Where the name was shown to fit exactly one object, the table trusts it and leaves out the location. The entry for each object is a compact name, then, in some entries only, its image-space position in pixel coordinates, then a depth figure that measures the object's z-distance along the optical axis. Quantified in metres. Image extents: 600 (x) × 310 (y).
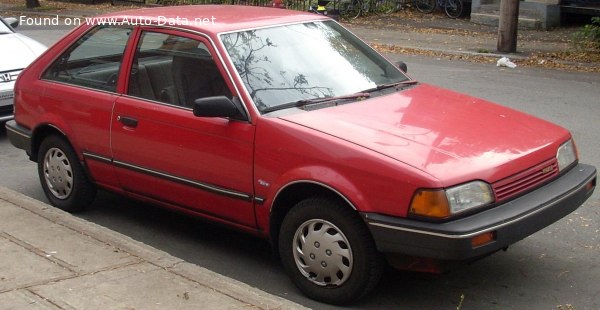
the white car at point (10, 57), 8.98
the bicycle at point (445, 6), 22.95
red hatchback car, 4.38
